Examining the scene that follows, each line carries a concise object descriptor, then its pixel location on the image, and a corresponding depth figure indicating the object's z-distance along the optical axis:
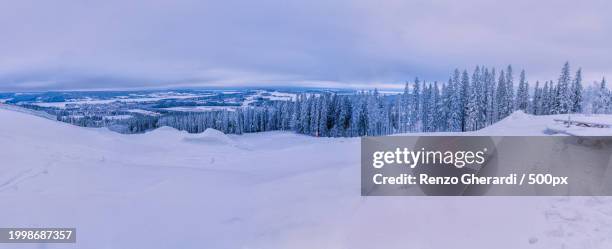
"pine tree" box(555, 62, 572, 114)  52.53
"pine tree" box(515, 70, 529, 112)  64.81
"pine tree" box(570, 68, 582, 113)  54.06
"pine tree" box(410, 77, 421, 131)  73.69
